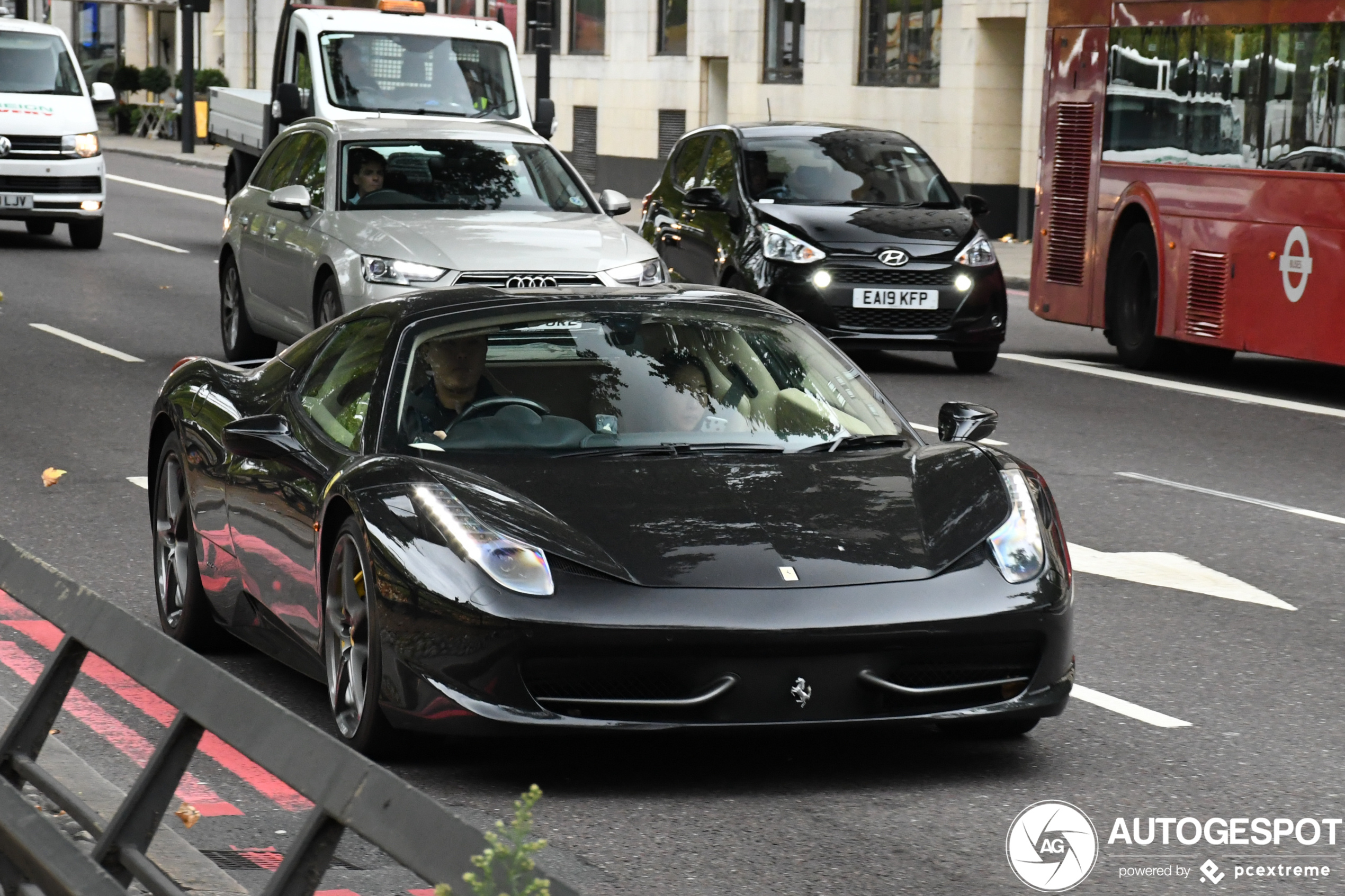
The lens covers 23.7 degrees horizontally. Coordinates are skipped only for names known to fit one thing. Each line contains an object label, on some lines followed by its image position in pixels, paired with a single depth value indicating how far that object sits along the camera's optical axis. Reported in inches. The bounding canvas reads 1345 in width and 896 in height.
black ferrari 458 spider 303.5
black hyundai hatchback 867.9
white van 1352.5
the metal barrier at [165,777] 149.0
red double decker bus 816.0
